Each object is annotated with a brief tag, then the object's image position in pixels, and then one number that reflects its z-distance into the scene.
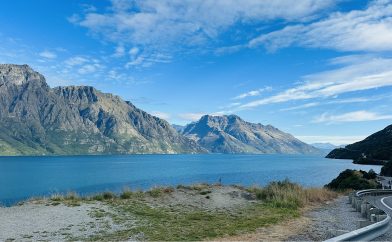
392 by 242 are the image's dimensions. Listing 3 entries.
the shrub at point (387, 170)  97.14
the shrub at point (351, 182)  50.53
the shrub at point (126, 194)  29.80
